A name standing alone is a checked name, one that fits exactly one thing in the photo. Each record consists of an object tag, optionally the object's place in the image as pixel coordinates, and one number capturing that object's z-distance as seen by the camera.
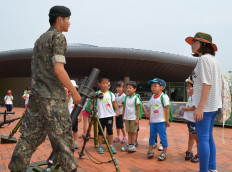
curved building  18.14
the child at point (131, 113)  3.96
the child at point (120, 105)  4.82
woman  2.12
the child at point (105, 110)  3.84
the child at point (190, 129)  3.28
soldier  1.82
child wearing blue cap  3.40
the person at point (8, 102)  11.33
